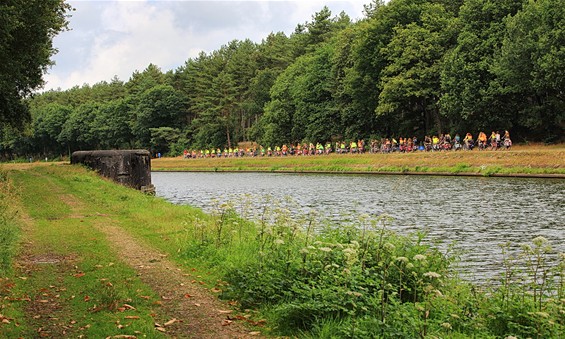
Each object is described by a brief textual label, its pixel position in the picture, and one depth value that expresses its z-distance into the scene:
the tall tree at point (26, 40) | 22.16
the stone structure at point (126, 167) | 36.62
